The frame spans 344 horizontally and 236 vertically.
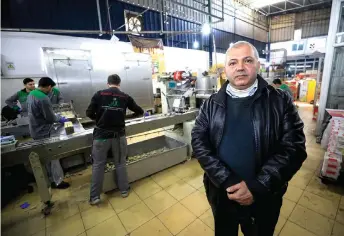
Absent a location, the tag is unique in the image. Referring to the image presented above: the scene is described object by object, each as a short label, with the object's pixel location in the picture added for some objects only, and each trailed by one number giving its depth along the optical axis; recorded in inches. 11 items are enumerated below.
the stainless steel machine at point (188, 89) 136.0
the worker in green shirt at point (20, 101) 134.4
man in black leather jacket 42.5
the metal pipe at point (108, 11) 203.6
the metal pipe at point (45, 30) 155.6
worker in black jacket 86.4
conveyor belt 70.9
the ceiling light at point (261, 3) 379.9
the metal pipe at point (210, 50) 353.7
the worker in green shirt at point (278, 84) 174.4
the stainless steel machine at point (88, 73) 180.7
